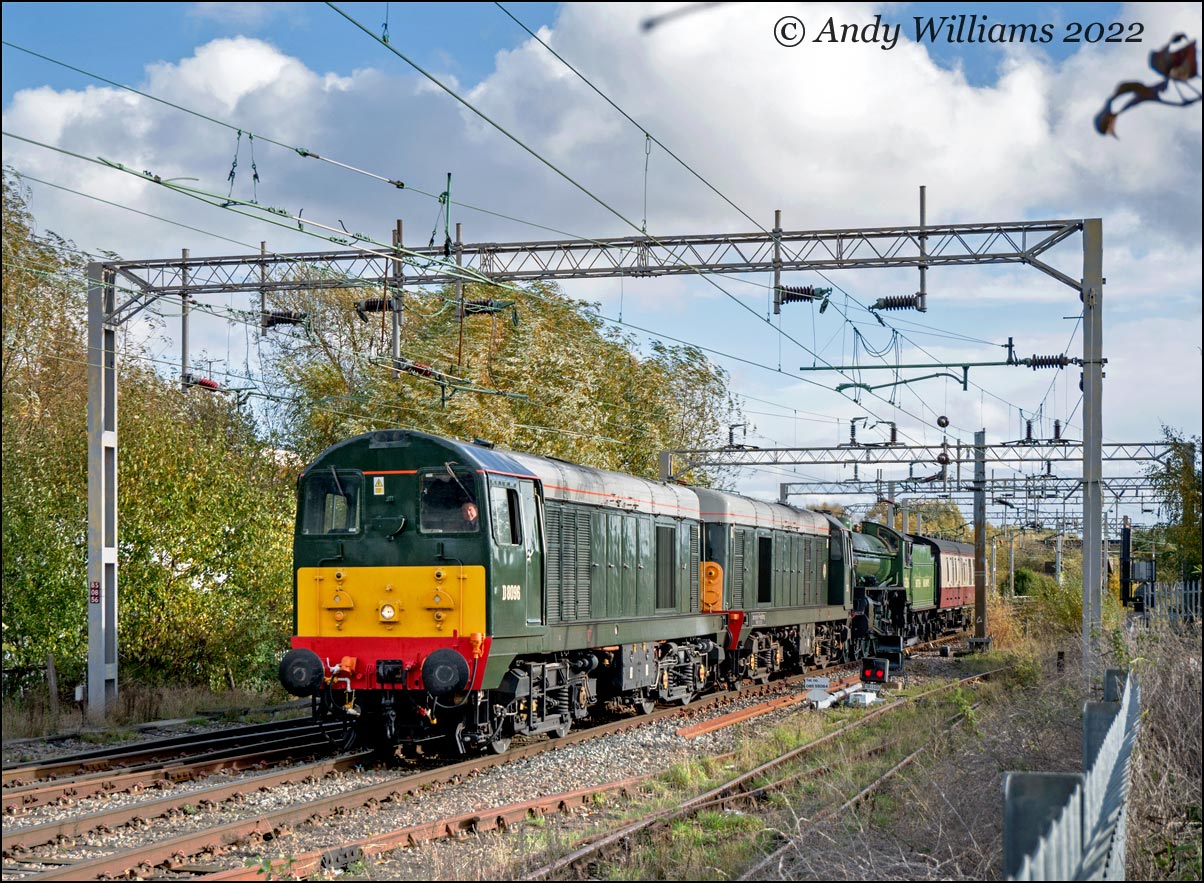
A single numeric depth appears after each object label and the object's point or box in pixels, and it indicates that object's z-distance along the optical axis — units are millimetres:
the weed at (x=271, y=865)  9125
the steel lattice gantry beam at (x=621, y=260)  19938
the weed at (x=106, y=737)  16719
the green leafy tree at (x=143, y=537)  21078
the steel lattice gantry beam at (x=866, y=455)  38438
